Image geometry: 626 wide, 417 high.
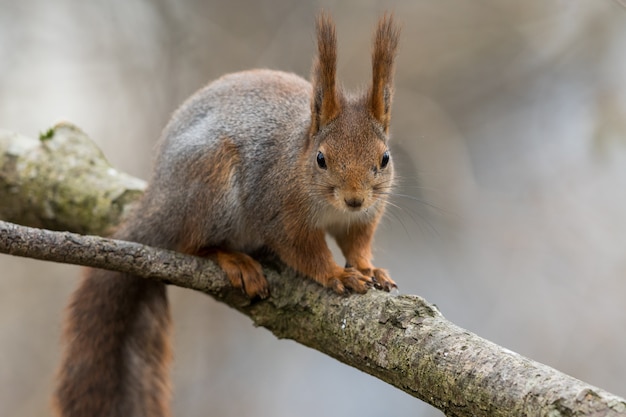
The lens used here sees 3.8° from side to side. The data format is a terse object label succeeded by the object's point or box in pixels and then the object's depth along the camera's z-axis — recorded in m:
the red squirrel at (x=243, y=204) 4.31
